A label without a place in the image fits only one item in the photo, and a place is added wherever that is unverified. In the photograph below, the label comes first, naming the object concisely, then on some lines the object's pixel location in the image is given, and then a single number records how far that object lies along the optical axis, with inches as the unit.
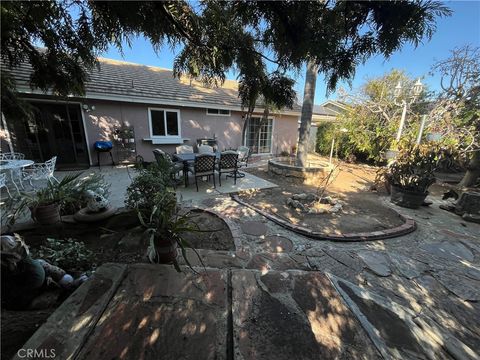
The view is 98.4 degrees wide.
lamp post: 239.4
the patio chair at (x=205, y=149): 327.3
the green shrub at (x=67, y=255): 79.5
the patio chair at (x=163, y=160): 154.7
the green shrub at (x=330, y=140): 420.5
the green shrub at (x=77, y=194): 118.1
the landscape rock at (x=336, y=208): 170.4
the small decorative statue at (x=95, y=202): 109.1
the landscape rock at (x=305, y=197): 195.5
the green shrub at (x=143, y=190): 103.7
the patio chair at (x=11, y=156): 216.3
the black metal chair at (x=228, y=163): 222.5
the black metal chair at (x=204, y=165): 205.6
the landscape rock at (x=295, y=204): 175.6
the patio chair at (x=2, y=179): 156.2
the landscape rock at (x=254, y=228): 131.8
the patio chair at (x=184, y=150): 298.7
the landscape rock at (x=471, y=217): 169.2
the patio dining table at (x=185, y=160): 222.4
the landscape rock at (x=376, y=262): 101.1
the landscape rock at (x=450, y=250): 118.2
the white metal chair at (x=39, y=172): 184.6
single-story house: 269.4
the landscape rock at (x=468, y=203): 172.6
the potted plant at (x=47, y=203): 103.9
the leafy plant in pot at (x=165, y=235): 77.2
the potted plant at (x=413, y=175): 184.5
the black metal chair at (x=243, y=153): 307.0
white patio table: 169.6
